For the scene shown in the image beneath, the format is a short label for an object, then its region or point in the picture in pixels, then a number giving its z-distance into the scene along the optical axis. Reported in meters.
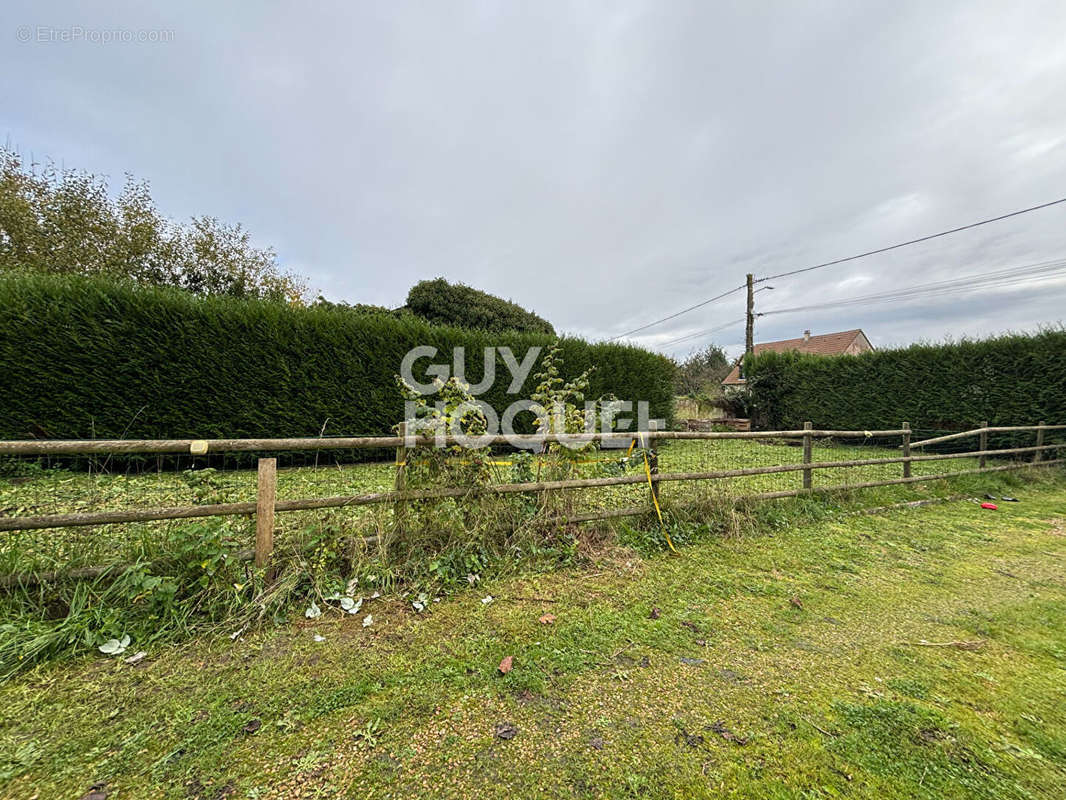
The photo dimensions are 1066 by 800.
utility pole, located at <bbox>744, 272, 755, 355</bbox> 14.70
